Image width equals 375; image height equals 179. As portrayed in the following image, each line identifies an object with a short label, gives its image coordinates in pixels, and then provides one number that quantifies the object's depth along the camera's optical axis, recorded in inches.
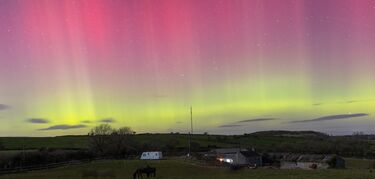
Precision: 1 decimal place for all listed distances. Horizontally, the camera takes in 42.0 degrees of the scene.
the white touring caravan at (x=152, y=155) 5128.0
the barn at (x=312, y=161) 4106.8
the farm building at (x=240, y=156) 5068.9
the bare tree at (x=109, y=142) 5669.3
